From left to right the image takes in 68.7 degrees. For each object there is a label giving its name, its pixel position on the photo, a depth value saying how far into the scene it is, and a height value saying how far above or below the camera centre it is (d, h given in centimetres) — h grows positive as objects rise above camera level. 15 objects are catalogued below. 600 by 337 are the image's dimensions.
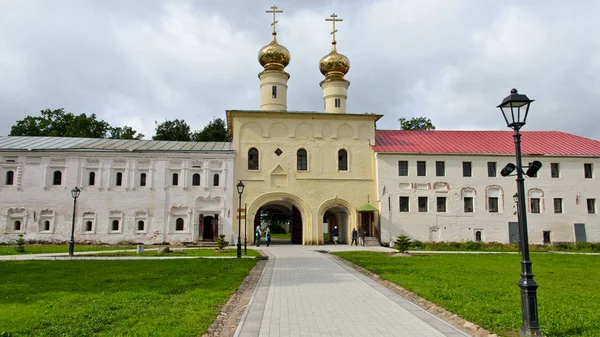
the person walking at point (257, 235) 2811 -64
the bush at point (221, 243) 2250 -93
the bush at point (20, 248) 2175 -122
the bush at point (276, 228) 6303 -41
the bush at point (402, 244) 2009 -82
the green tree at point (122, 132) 4725 +987
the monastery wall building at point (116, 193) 2872 +205
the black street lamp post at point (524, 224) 610 +3
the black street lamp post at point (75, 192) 2109 +153
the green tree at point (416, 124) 4472 +1043
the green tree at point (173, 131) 4916 +1047
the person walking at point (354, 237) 2903 -74
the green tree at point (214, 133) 4991 +1040
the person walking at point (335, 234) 3135 -65
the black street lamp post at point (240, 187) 2031 +177
